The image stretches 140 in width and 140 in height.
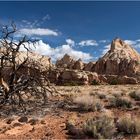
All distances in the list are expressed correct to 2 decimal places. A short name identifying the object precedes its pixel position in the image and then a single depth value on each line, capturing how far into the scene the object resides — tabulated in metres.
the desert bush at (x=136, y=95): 9.05
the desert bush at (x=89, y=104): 7.20
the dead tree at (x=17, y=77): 6.65
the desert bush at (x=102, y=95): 9.76
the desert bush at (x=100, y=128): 4.93
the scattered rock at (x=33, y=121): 5.93
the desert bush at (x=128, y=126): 5.19
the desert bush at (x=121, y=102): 7.63
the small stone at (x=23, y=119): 6.14
